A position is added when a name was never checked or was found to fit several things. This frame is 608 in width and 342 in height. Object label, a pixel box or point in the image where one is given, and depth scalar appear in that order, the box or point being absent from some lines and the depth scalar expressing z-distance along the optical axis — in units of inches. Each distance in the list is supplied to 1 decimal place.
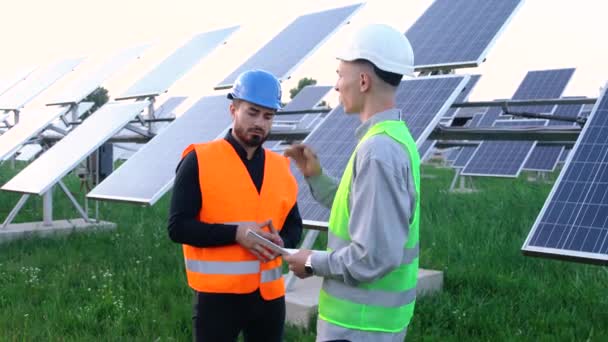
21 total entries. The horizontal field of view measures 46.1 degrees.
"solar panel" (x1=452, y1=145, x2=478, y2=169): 650.3
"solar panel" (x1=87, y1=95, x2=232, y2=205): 230.2
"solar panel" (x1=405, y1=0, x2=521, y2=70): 244.2
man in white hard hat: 85.1
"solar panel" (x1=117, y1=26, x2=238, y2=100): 343.0
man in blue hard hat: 121.9
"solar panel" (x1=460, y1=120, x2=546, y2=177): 553.9
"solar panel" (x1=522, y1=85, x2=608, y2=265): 150.1
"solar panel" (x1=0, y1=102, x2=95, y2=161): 366.0
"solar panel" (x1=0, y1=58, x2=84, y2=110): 478.7
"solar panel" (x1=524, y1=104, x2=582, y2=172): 627.2
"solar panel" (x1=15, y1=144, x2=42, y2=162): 810.8
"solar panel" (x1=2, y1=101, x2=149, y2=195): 288.6
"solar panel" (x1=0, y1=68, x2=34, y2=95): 557.7
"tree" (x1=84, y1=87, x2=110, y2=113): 1846.9
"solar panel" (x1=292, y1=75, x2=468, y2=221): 195.2
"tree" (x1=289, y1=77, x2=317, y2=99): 2301.9
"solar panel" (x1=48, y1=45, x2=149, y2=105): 403.9
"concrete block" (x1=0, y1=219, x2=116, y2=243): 337.7
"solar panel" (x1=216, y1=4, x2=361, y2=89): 277.9
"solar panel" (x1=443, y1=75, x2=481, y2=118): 552.4
